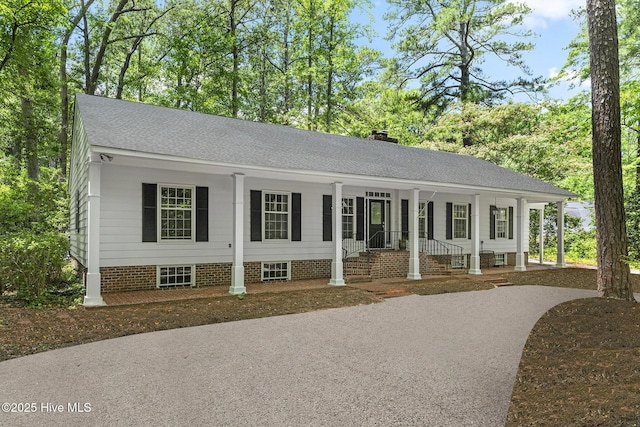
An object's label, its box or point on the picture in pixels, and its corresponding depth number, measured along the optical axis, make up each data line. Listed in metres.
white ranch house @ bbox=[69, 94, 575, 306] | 9.48
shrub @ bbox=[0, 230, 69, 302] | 8.71
